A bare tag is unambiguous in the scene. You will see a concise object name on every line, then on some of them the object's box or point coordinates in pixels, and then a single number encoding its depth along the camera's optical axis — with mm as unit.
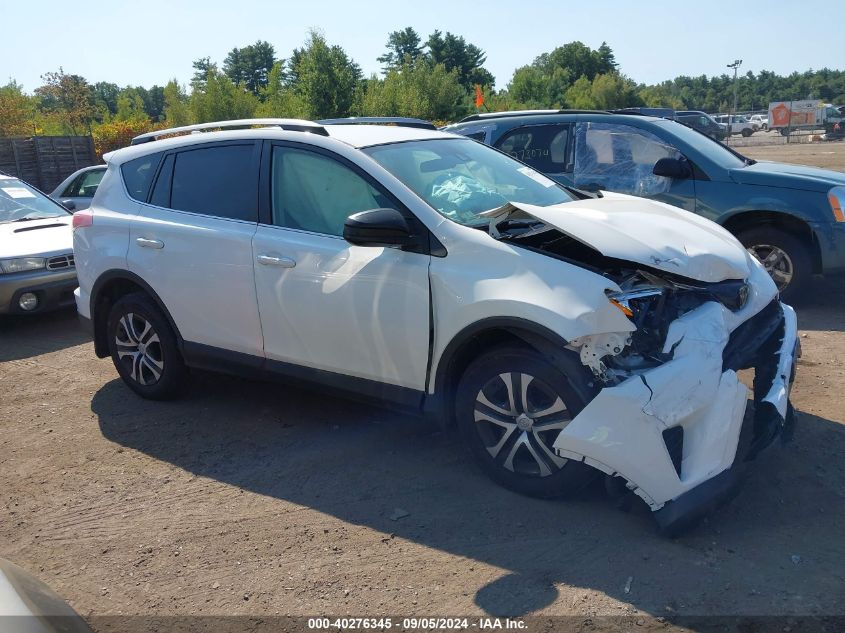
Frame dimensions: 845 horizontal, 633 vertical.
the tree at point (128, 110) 40625
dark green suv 6676
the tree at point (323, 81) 28984
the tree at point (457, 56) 81562
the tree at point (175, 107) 34375
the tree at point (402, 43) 89562
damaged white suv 3316
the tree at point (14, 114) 29688
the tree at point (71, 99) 35438
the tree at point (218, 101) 31984
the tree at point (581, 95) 62562
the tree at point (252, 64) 93500
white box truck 50719
